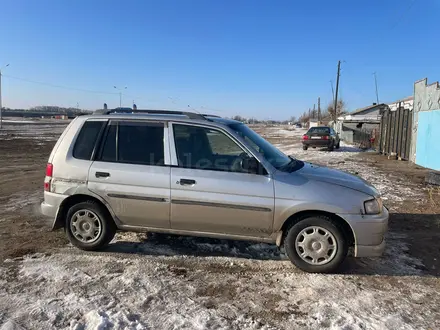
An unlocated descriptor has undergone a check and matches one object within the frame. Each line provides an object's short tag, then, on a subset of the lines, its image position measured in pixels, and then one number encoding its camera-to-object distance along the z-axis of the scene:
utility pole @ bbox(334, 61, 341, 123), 47.30
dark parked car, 22.86
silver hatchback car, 4.21
